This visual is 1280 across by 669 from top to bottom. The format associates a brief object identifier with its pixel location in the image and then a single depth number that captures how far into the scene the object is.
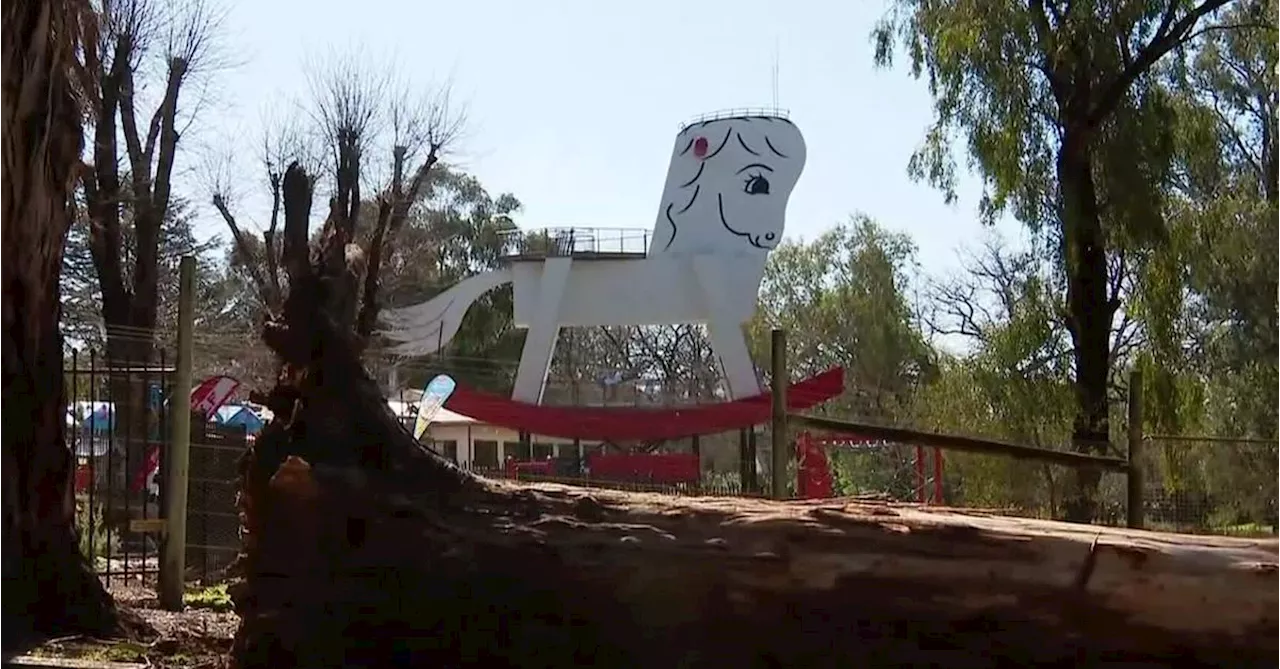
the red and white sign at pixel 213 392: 15.37
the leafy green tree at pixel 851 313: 50.94
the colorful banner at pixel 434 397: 22.86
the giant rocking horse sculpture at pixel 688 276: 29.45
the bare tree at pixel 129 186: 21.48
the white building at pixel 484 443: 32.34
